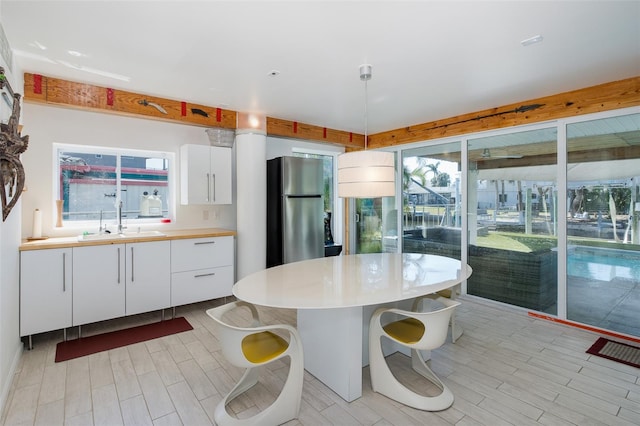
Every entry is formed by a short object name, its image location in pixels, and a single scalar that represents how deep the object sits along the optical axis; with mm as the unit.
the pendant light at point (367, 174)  2424
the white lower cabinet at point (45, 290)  2613
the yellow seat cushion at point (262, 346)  1759
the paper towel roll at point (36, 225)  2943
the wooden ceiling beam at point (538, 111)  2883
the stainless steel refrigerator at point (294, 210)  4168
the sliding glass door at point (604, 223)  2906
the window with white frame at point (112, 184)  3258
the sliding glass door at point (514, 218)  3420
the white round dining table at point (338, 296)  1811
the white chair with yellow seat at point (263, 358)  1668
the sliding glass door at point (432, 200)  4281
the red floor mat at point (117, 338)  2660
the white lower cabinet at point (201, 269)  3408
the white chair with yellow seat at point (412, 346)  1896
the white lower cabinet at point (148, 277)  3121
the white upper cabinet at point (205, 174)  3652
